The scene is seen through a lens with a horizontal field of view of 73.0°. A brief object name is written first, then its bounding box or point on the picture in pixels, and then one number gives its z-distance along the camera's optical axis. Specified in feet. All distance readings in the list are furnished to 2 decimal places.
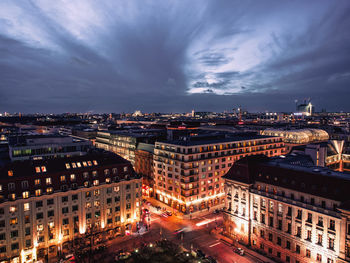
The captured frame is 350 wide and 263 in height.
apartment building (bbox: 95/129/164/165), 419.95
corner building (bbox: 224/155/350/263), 177.88
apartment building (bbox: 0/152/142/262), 201.67
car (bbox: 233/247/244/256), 220.23
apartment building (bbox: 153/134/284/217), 306.76
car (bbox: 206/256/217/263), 198.16
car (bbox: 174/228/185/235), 263.90
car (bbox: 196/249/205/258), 204.19
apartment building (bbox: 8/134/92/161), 306.35
